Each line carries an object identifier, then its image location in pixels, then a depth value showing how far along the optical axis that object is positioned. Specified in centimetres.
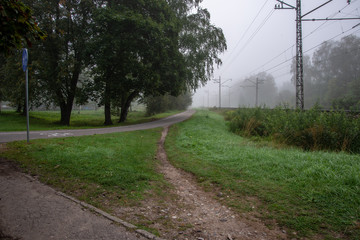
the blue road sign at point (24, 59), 715
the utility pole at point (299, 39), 1650
